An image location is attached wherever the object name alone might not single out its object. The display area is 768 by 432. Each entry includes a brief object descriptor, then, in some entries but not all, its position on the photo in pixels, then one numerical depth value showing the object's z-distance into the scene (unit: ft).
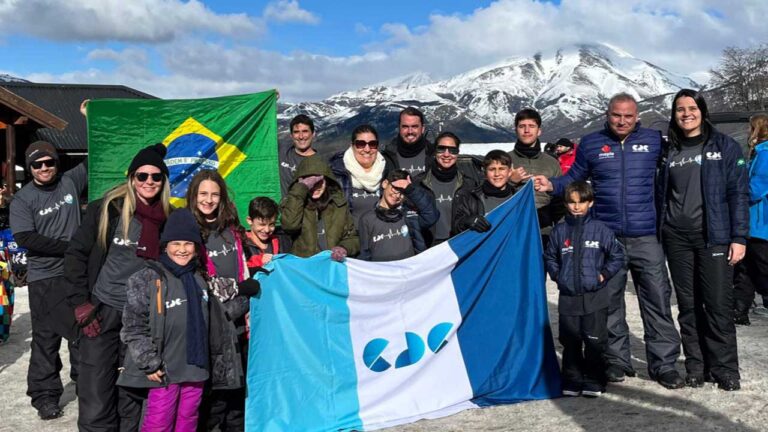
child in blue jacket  18.30
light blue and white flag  16.28
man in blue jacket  18.99
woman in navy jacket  18.39
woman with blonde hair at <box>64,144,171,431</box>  14.55
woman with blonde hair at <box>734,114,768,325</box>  26.12
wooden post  49.52
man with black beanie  17.98
